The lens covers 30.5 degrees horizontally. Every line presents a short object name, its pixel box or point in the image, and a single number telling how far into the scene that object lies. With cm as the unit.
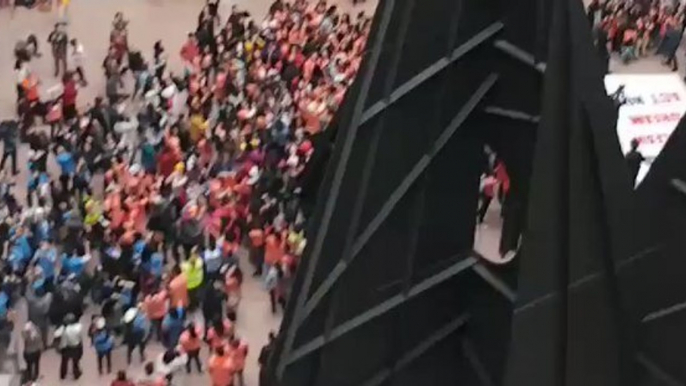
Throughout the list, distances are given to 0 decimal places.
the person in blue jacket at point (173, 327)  1858
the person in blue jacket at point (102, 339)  1812
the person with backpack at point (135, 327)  1833
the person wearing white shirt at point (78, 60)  3006
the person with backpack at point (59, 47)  2995
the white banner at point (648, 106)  2420
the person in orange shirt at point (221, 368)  1747
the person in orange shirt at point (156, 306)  1859
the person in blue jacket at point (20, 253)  1947
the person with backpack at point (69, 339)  1797
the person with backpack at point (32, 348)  1788
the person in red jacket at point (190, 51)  2909
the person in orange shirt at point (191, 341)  1805
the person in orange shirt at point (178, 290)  1877
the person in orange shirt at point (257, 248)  2066
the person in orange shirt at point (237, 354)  1750
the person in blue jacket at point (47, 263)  1888
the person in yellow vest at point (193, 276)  1917
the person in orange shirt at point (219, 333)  1803
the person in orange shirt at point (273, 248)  2005
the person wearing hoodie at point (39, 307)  1830
